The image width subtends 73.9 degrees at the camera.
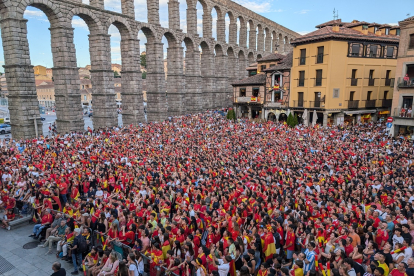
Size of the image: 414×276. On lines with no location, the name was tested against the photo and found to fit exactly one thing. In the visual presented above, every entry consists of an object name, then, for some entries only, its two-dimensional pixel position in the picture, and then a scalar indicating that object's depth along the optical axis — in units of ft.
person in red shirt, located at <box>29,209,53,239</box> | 36.75
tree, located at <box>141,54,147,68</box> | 378.53
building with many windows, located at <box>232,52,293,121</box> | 121.26
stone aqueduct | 86.17
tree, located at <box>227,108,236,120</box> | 130.21
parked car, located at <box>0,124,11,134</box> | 135.97
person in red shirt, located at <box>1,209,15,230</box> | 39.68
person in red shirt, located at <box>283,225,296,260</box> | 27.61
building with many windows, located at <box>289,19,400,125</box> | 104.68
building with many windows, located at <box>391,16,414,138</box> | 82.02
